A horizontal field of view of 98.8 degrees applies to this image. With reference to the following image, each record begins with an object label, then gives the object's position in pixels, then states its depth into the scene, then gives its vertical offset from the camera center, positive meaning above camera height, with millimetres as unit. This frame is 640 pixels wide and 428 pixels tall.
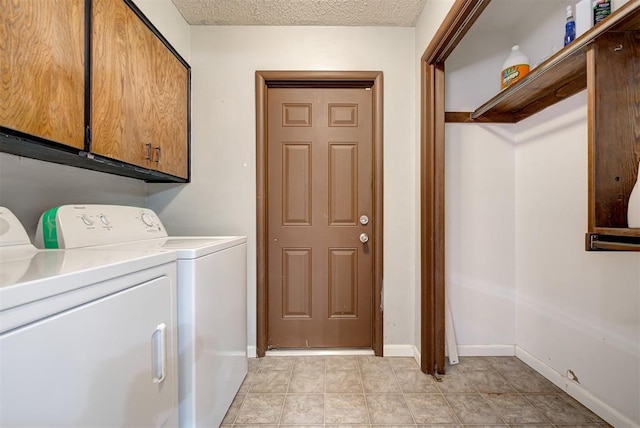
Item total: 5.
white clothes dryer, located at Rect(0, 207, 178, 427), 500 -285
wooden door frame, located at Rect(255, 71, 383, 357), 1988 +318
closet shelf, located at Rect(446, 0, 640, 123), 1014 +708
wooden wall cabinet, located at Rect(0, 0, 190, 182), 861 +512
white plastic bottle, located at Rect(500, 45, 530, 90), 1673 +917
